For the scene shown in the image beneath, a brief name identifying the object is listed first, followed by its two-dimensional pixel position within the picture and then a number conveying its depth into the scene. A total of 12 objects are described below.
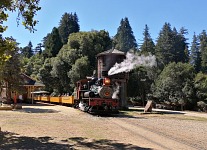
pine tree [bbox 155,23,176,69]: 51.90
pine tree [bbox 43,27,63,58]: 46.42
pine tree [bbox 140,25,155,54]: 57.13
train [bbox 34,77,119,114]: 16.26
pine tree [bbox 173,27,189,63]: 55.23
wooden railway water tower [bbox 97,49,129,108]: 22.86
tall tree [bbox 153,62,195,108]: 31.96
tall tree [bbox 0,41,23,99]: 19.04
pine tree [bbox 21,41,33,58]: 83.18
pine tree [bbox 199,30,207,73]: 46.84
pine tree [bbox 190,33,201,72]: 49.67
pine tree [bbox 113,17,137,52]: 69.75
